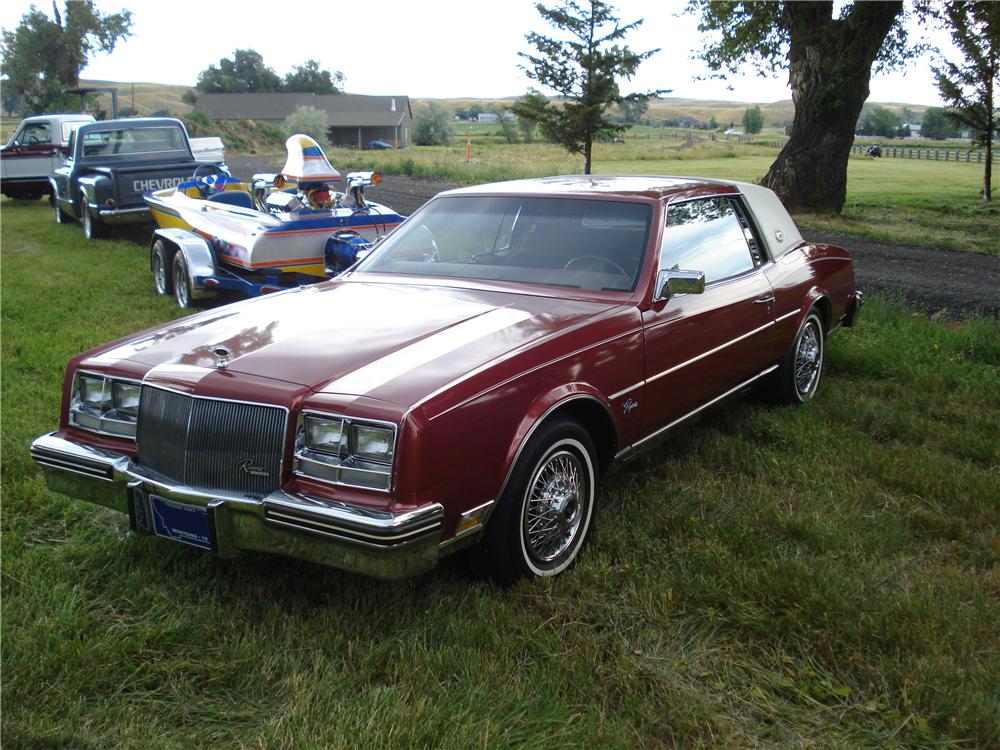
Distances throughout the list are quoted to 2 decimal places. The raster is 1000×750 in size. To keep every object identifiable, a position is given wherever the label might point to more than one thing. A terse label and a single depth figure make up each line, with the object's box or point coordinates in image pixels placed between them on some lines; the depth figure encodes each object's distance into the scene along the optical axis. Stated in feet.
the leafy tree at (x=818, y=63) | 48.83
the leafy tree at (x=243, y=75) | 313.53
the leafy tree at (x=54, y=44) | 142.41
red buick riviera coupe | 9.21
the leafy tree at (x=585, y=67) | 55.42
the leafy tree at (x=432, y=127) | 232.12
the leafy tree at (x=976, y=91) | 70.59
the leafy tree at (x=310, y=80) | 322.34
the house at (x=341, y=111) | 246.88
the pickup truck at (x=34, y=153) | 62.95
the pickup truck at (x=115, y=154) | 41.86
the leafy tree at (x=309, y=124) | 153.07
